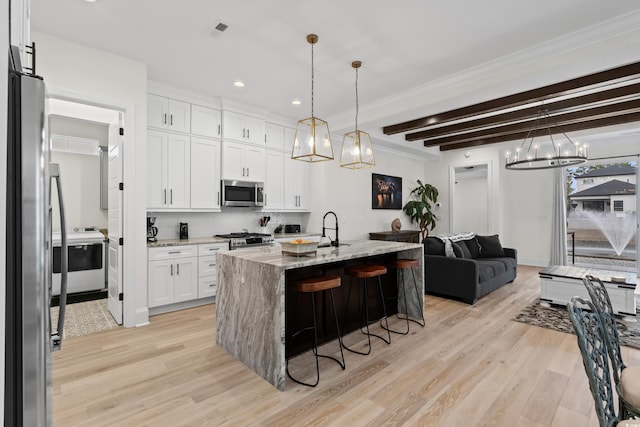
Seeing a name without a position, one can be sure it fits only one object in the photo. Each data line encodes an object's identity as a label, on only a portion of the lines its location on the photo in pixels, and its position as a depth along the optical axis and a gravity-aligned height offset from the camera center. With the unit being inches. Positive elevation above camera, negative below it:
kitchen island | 91.9 -26.5
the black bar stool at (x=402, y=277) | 137.1 -30.8
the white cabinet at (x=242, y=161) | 188.2 +32.2
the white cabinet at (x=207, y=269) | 168.4 -29.0
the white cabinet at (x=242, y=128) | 189.2 +52.8
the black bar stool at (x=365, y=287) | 117.8 -31.5
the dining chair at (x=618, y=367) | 53.2 -29.0
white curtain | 267.3 -6.9
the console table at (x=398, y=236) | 262.4 -18.9
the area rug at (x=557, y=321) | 126.8 -49.2
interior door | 140.9 -3.4
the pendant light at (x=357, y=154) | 144.9 +28.1
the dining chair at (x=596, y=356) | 46.4 -23.2
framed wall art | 275.6 +19.6
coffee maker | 169.0 -7.9
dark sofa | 171.7 -32.1
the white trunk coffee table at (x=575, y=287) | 145.3 -36.7
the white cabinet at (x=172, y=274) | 151.9 -29.9
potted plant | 308.5 +6.1
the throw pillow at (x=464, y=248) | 200.2 -22.7
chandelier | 171.2 +32.8
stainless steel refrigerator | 32.9 -3.6
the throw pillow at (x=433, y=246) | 193.0 -20.0
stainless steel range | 176.4 -14.7
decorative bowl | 104.6 -11.2
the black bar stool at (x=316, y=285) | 97.7 -22.1
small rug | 135.2 -48.6
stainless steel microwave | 188.2 +12.9
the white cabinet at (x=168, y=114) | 161.6 +52.6
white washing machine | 185.8 -28.4
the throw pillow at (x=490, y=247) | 219.0 -23.4
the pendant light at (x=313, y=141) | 122.6 +28.6
